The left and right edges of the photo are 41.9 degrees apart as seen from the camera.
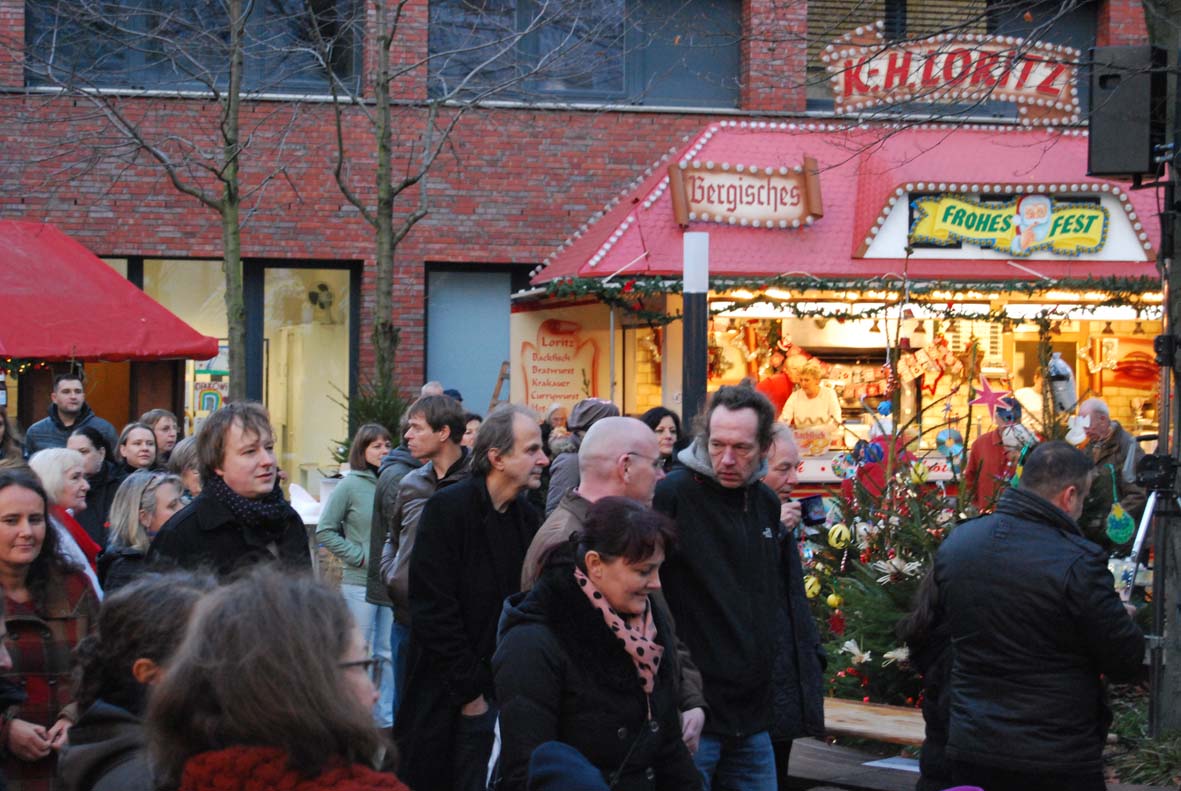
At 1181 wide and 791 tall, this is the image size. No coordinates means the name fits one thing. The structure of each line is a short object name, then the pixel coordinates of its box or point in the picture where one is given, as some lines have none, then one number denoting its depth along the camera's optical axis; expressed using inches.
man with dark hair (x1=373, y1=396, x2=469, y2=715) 267.3
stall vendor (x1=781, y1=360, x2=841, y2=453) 634.2
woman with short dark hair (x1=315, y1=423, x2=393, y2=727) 371.9
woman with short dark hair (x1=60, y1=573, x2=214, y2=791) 125.5
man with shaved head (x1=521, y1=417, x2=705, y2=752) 184.1
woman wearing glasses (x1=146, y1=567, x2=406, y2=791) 95.6
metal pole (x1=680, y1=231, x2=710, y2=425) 382.3
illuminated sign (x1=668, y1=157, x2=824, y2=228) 642.8
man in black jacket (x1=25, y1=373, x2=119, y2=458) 476.7
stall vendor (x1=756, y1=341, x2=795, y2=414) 637.9
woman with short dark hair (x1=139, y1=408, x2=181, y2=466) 444.5
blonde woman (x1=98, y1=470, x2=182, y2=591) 248.7
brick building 745.0
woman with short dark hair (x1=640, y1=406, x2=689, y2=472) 375.9
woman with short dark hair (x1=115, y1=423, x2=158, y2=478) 389.1
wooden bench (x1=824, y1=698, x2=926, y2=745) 278.7
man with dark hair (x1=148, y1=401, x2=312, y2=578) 201.2
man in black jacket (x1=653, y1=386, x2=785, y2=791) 202.1
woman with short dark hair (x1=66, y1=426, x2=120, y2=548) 390.3
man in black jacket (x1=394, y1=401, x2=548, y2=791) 215.0
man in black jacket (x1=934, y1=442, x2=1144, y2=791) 187.6
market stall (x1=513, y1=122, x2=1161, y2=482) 621.6
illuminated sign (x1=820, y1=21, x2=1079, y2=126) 581.1
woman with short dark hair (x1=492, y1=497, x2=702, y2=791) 150.9
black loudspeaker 287.4
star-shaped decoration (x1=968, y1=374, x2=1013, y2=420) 463.5
